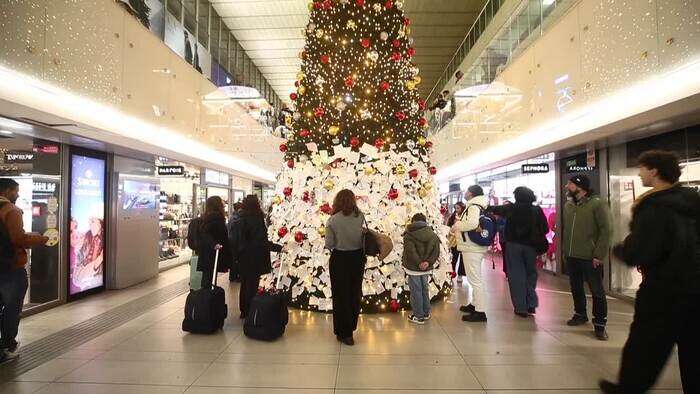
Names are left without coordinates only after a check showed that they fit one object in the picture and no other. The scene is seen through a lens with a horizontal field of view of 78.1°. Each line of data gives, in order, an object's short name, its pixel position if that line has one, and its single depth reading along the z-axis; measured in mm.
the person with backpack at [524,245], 5332
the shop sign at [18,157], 4680
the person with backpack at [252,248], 5047
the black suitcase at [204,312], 4536
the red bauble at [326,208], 5289
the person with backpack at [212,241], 5027
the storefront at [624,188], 6480
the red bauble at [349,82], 5668
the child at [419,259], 4844
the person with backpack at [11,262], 3711
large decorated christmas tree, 5418
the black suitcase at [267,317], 4320
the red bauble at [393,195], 5410
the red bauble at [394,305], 5398
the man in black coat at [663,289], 2314
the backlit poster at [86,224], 6531
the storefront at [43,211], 5684
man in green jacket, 4450
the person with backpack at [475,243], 5066
